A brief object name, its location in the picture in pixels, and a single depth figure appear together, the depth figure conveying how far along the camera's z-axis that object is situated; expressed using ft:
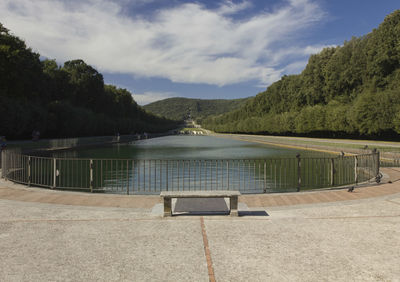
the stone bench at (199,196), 23.07
